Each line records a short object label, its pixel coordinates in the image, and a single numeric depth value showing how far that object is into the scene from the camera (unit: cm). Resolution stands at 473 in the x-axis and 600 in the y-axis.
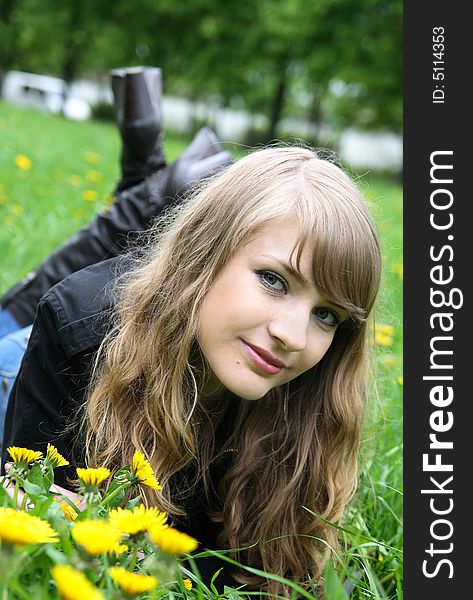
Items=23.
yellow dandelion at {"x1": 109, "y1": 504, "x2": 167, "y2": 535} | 97
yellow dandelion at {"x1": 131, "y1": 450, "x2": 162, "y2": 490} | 123
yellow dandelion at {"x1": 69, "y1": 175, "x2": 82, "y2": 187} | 590
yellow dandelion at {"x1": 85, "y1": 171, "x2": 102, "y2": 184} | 602
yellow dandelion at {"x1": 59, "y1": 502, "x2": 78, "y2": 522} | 118
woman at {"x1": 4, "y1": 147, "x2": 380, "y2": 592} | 170
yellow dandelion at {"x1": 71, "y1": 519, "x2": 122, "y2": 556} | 87
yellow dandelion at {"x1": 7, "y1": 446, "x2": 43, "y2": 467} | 119
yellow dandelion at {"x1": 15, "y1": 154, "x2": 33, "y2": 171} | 562
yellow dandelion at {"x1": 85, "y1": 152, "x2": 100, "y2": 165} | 703
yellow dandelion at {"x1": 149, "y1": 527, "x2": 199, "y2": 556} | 90
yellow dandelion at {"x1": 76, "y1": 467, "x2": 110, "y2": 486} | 109
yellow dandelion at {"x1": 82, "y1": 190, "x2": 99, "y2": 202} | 520
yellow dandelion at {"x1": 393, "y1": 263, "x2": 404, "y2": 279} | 471
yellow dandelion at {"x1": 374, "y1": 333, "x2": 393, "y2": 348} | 300
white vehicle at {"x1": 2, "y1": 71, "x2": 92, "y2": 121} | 2873
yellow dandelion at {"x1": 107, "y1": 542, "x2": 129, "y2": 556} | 95
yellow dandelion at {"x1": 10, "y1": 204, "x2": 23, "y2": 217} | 451
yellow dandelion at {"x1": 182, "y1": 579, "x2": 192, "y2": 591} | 137
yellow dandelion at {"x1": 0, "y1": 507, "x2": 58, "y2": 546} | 85
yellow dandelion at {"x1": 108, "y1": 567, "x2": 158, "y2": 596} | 86
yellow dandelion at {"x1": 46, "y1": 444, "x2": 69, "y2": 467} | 126
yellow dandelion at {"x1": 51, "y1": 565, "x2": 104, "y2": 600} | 76
